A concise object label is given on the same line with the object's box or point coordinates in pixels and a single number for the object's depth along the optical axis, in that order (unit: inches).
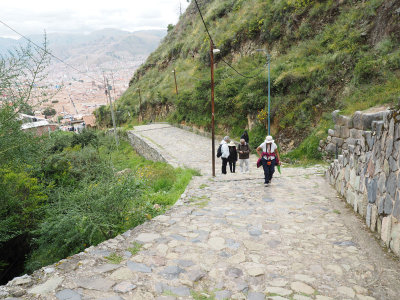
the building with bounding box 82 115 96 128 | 2432.3
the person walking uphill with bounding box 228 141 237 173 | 434.3
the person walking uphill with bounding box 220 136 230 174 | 423.2
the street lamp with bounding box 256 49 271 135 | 625.6
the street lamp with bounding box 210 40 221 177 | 395.5
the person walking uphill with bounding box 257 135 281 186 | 311.1
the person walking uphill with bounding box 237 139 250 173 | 434.3
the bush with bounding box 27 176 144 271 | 196.2
